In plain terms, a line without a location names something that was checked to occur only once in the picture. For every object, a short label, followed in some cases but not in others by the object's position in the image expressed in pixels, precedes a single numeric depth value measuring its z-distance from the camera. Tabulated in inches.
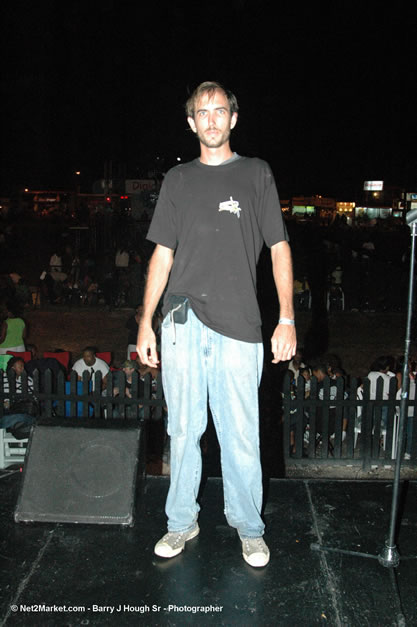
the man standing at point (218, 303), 99.1
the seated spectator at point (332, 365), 268.1
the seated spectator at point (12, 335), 312.8
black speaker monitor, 110.9
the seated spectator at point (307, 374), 265.7
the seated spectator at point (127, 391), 198.5
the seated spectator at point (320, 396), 242.4
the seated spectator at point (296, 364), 287.9
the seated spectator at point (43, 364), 261.7
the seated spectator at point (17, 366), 243.3
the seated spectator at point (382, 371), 251.0
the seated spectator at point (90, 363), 274.1
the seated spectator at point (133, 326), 364.8
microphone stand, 95.3
